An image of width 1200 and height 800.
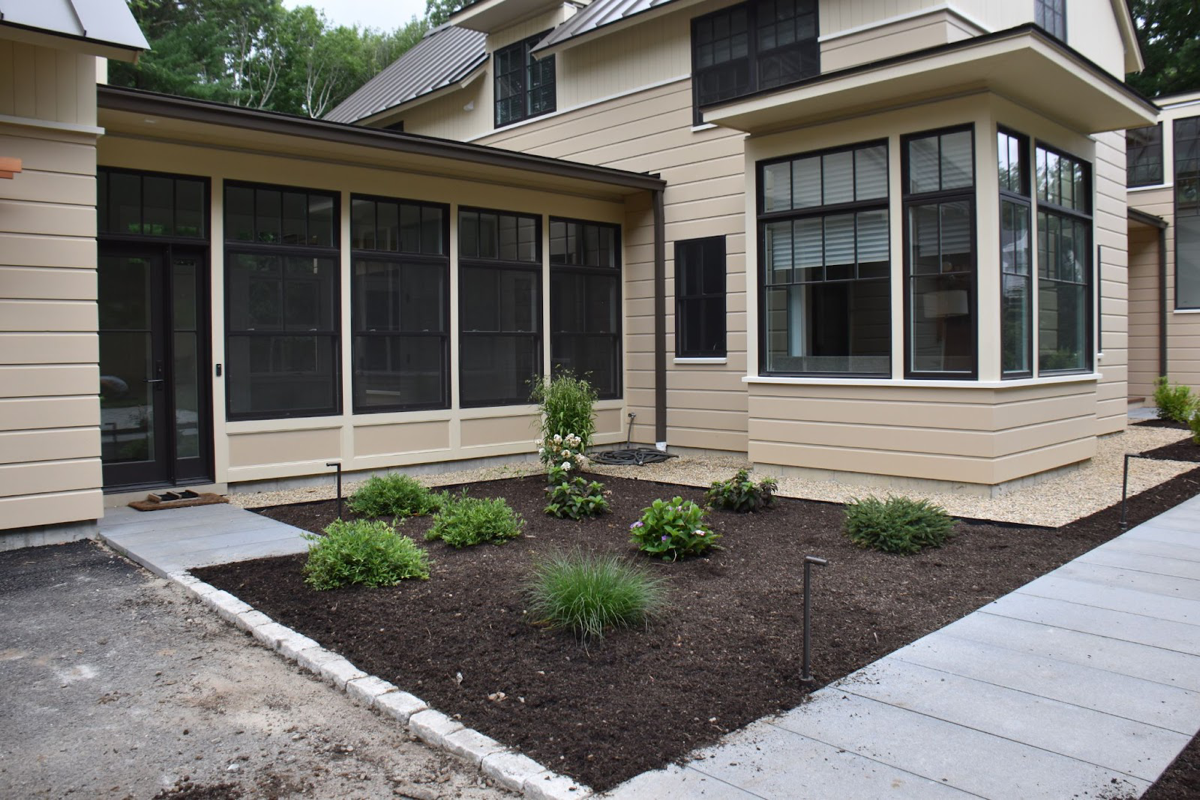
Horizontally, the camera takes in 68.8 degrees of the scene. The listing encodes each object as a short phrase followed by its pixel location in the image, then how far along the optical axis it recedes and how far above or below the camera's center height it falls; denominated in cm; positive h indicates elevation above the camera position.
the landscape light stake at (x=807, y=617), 349 -95
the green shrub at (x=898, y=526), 573 -99
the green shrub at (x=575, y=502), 694 -96
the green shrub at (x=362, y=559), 489 -101
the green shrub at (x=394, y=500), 698 -94
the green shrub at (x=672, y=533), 548 -96
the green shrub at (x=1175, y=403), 1338 -41
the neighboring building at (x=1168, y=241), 1464 +231
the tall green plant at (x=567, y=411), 933 -32
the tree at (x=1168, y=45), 2070 +846
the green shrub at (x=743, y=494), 707 -93
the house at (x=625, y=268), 623 +108
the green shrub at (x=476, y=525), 589 -99
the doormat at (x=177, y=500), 723 -98
